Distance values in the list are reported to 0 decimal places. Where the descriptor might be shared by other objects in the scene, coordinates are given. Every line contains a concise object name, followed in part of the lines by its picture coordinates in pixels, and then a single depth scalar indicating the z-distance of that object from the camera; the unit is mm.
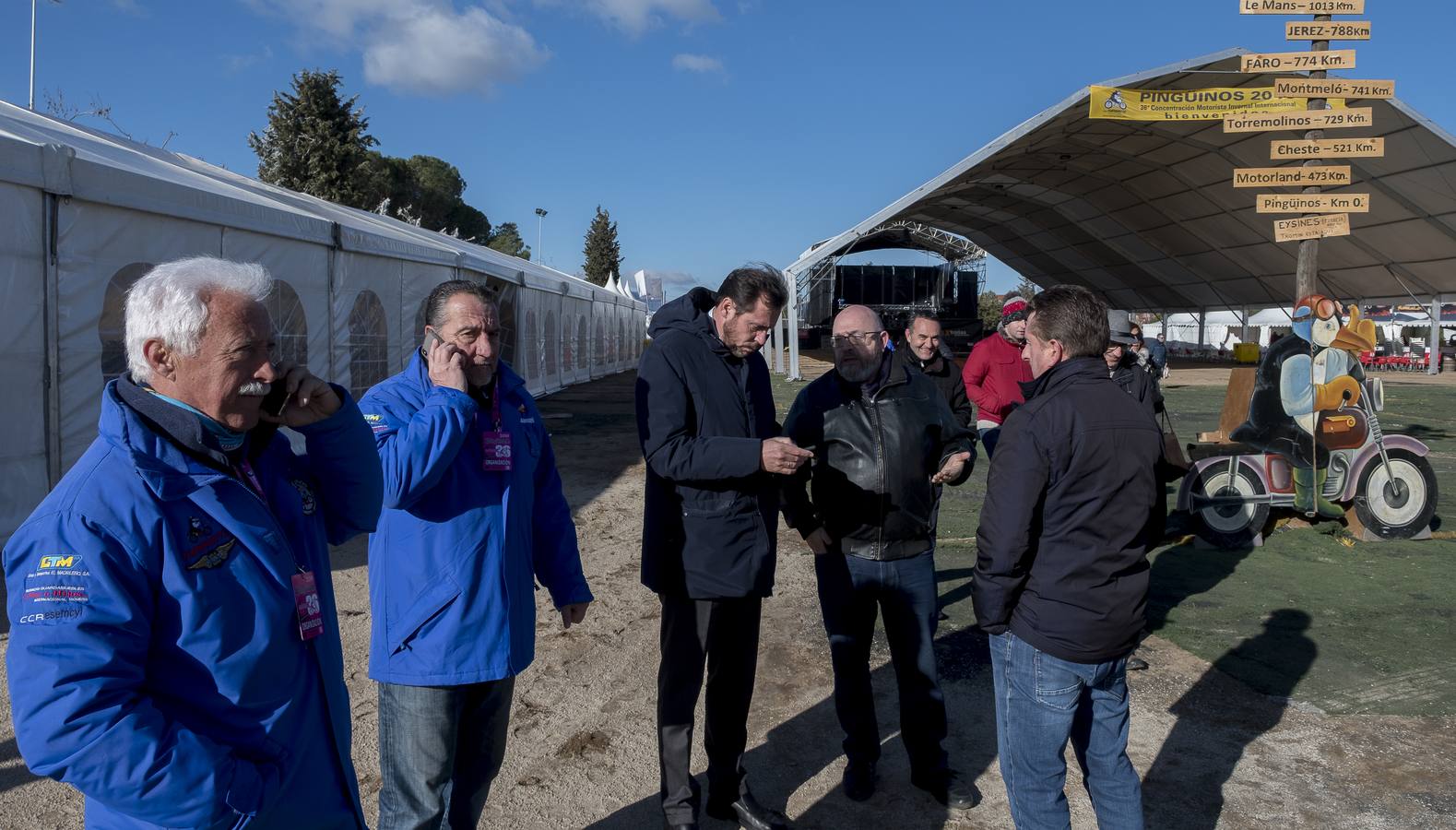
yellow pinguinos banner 11633
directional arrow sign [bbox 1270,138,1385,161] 9289
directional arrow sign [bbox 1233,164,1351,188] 9383
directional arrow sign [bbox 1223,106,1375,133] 9648
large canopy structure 20500
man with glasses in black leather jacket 3324
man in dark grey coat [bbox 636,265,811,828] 2932
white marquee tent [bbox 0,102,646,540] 5836
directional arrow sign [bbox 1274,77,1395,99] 9688
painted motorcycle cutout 6883
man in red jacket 5988
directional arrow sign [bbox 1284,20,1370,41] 9672
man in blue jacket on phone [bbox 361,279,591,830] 2240
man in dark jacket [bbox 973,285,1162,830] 2416
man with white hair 1281
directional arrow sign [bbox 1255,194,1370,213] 9375
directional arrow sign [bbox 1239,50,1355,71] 9609
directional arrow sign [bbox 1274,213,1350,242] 9258
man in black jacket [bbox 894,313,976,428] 5594
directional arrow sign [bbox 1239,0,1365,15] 9695
